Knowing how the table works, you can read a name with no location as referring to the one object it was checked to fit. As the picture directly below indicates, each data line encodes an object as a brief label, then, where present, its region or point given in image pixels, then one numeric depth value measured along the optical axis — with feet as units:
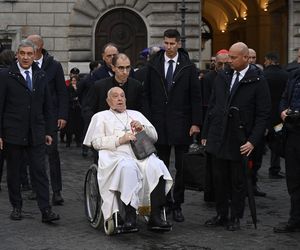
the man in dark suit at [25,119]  25.96
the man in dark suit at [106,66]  29.58
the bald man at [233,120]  24.99
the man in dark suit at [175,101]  26.78
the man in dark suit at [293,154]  24.86
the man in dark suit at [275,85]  37.91
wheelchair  23.72
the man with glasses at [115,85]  26.50
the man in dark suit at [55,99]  29.68
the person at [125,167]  23.61
